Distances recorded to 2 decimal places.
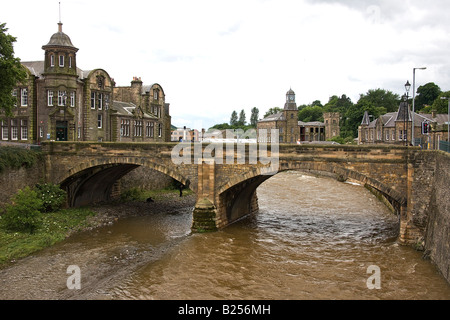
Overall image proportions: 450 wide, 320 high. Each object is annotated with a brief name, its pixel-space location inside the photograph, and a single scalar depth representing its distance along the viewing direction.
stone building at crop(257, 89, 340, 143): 90.88
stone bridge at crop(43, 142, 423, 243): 23.78
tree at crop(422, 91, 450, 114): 77.71
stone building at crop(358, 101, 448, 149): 59.19
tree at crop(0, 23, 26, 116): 27.92
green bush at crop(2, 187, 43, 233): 24.53
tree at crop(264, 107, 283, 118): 155.25
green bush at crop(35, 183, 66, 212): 29.52
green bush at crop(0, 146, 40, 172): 27.52
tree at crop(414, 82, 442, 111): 103.69
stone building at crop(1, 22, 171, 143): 40.66
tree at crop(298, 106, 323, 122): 147.25
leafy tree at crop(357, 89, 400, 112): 115.94
